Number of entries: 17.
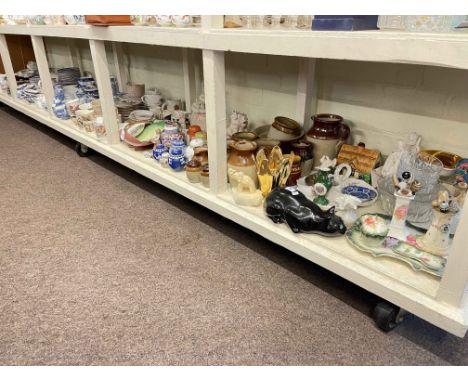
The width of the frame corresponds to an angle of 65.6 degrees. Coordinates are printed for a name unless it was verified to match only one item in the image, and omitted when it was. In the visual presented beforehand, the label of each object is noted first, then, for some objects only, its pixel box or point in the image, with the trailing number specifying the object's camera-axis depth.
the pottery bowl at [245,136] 1.04
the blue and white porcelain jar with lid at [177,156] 1.14
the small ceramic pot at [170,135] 1.19
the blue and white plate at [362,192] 0.89
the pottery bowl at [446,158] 0.84
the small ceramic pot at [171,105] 1.56
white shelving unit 0.56
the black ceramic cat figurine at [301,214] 0.79
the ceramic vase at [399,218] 0.73
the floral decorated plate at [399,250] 0.67
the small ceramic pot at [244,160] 0.97
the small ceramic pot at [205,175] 1.03
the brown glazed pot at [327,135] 1.00
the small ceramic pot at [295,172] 0.95
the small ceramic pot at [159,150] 1.20
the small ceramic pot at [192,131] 1.22
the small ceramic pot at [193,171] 1.06
